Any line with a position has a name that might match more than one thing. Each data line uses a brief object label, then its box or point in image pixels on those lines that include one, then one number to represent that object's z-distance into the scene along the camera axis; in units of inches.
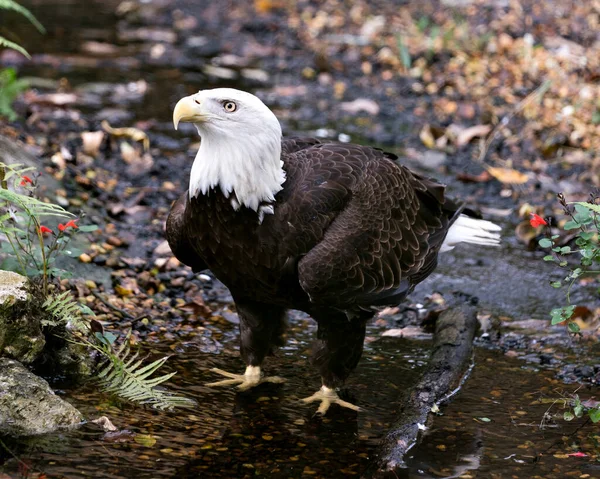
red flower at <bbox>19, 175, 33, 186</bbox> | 346.6
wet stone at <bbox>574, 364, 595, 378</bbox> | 411.8
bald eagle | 353.7
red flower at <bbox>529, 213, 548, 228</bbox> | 351.1
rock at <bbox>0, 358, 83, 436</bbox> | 303.1
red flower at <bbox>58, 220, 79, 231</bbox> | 343.9
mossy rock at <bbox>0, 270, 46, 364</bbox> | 316.8
